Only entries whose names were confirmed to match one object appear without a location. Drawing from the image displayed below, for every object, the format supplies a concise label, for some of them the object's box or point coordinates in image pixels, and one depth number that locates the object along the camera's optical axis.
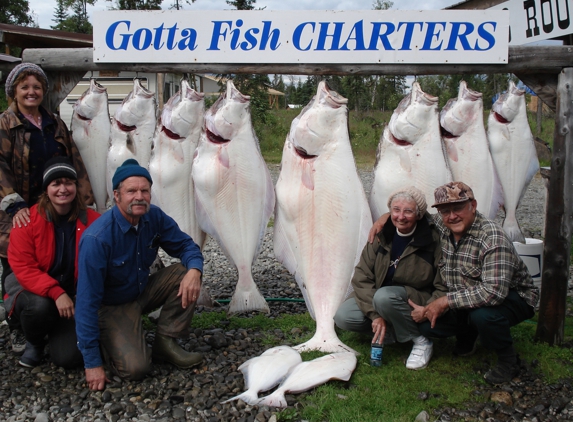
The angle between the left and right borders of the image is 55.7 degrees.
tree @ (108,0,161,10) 24.83
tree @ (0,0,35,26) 31.49
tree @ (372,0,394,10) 36.47
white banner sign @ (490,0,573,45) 3.53
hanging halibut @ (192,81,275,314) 3.50
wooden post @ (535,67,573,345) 3.37
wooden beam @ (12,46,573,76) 3.32
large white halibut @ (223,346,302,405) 2.91
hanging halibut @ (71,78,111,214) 3.74
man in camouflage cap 2.98
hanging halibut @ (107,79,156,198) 3.69
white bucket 4.39
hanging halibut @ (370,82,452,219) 3.40
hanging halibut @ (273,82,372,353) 3.38
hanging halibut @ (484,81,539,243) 3.64
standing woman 3.35
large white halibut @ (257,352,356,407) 2.85
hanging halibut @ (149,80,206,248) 3.58
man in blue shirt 2.97
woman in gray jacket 3.21
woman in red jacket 3.11
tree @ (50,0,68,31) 49.85
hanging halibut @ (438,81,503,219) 3.51
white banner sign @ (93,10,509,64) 3.29
